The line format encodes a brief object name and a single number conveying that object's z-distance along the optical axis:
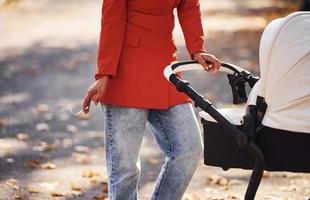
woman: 5.06
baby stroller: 4.74
